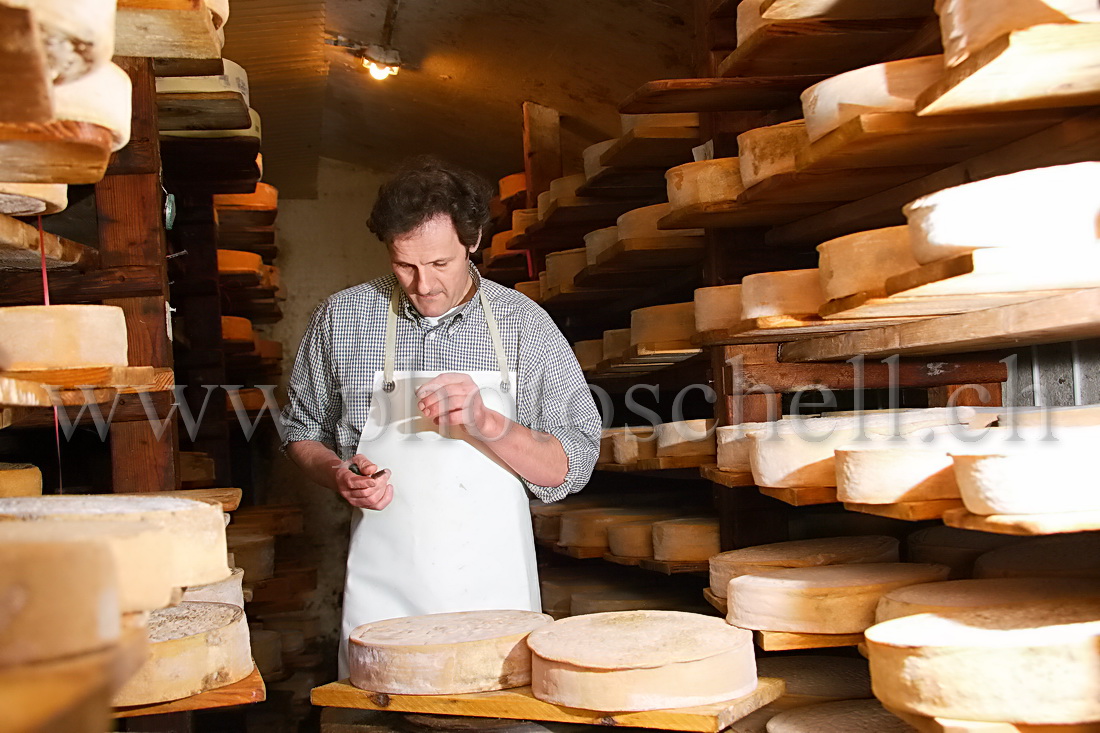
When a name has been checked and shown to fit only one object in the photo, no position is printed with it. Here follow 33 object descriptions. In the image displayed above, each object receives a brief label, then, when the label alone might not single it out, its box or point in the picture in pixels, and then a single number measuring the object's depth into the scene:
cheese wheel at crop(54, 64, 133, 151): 1.10
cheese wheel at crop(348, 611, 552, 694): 2.00
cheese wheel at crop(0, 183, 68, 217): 1.43
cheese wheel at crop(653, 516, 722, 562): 3.41
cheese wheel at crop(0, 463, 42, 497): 1.89
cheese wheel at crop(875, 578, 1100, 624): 1.80
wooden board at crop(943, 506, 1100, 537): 1.45
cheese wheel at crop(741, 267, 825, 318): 2.40
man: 2.82
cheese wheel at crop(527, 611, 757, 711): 1.86
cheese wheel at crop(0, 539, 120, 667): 0.83
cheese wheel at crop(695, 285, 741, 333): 2.83
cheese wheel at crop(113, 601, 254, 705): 1.75
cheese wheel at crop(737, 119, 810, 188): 2.52
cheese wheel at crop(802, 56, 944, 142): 1.94
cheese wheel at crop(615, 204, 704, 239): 3.73
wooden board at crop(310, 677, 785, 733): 1.85
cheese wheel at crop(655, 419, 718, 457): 3.39
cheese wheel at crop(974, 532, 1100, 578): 2.07
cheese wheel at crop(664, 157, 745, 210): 2.87
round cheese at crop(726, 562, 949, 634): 2.15
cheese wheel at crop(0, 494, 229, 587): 1.20
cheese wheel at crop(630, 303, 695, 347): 3.60
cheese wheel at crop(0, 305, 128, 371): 1.64
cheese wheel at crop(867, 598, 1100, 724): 1.42
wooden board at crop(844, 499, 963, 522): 1.74
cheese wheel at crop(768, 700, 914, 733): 2.13
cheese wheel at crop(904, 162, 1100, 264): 1.51
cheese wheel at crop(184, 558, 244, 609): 2.26
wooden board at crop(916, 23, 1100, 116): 1.47
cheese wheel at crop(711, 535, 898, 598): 2.50
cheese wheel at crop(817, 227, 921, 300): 1.89
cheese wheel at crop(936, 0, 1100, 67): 1.44
